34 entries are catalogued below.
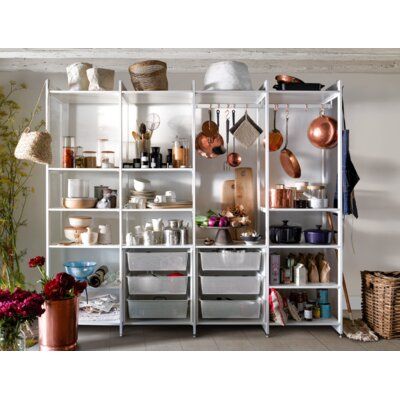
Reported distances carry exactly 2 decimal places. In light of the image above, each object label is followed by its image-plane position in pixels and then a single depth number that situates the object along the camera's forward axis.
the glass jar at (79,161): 4.32
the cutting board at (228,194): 4.78
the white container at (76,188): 4.32
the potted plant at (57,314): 3.63
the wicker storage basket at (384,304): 4.06
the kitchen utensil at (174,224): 4.37
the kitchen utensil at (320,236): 4.36
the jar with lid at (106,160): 4.34
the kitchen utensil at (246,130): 4.47
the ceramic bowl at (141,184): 4.43
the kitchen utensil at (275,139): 4.67
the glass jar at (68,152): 4.30
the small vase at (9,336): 2.60
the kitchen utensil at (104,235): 4.38
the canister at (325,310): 4.48
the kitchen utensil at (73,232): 4.37
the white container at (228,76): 4.18
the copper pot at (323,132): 4.42
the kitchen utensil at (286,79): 4.33
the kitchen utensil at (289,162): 4.69
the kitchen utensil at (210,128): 4.64
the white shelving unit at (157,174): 4.23
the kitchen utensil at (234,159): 4.67
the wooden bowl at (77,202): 4.27
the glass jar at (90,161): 4.37
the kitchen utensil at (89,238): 4.25
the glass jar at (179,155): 4.38
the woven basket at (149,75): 4.15
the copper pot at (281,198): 4.31
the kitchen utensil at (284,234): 4.32
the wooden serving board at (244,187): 4.74
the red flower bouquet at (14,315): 2.61
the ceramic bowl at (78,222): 4.40
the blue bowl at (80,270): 4.27
